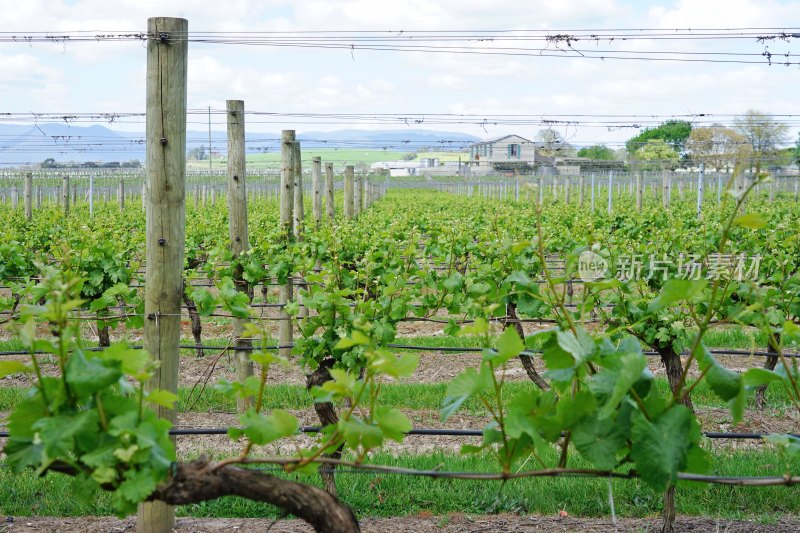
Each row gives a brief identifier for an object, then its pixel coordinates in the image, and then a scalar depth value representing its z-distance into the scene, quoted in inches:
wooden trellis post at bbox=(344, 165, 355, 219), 727.7
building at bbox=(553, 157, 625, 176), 1497.0
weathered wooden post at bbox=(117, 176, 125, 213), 1050.1
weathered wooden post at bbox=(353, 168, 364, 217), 963.5
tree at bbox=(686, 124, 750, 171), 1182.3
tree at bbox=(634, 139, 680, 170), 1488.7
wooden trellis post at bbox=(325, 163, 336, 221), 616.0
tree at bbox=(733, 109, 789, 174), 1586.1
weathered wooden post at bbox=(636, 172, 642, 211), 948.3
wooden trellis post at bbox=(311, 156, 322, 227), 509.9
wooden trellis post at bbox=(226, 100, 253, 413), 259.4
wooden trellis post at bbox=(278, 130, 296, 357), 312.6
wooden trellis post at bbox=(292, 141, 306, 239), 400.7
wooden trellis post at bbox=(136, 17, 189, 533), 147.6
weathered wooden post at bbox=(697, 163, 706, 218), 707.1
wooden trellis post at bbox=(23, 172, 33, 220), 760.2
